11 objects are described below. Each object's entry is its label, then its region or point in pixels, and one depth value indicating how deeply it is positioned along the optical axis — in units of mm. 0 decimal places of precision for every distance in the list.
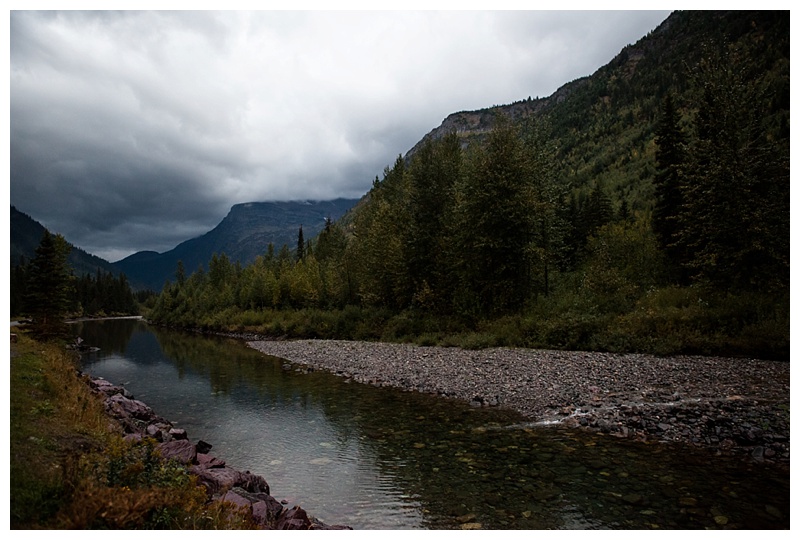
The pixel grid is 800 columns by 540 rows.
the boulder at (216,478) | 8367
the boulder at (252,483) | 9180
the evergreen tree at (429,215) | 37406
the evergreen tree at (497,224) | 31016
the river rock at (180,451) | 9878
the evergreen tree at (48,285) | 31188
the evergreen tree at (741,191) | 21703
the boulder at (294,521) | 7000
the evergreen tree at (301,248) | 105812
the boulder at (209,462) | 10303
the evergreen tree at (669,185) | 33406
